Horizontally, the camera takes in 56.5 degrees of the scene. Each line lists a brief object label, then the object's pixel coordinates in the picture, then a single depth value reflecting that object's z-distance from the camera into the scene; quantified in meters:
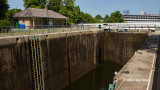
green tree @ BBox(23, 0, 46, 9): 49.78
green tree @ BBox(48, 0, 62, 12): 58.06
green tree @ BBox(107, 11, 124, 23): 85.56
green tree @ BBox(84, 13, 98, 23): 107.04
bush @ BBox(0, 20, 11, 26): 23.66
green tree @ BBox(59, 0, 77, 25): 52.31
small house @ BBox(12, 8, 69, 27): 26.47
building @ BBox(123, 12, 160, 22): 161.75
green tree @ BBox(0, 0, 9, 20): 24.40
